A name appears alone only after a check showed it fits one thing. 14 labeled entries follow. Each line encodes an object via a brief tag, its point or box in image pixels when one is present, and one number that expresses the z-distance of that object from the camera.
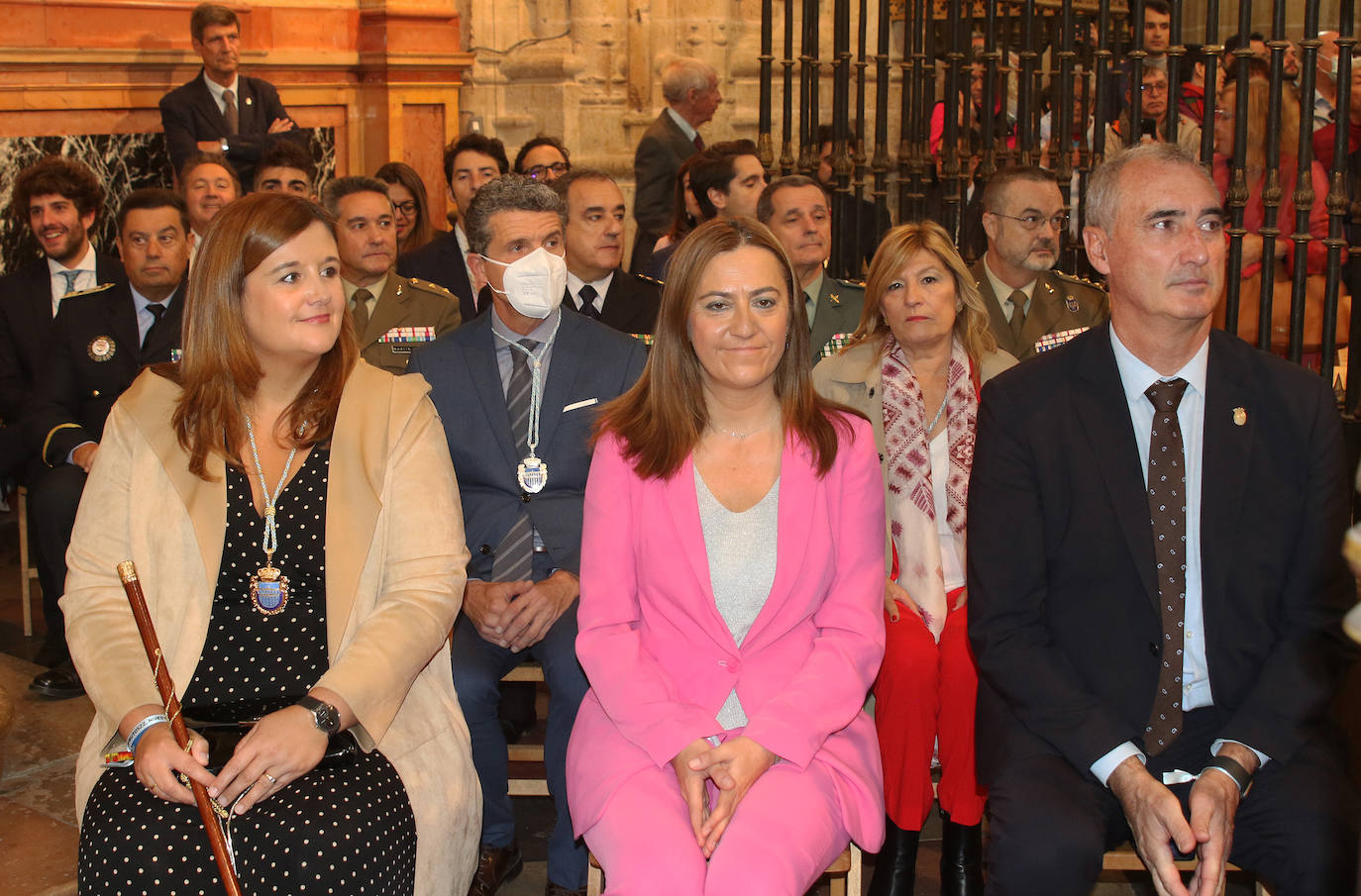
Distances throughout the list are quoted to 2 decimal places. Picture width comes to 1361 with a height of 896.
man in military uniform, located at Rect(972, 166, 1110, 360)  4.29
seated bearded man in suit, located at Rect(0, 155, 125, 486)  4.79
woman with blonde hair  3.16
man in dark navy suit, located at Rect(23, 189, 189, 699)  4.32
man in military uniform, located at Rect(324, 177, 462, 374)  4.54
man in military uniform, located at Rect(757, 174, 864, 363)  4.45
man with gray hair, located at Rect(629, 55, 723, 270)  7.04
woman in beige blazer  2.63
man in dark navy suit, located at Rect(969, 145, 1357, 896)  2.47
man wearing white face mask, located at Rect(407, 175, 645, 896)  3.25
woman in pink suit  2.56
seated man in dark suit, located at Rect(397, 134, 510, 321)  5.15
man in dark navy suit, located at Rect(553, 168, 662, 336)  4.79
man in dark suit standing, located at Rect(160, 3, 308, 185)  6.79
